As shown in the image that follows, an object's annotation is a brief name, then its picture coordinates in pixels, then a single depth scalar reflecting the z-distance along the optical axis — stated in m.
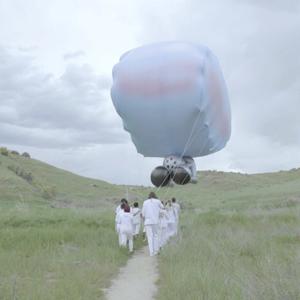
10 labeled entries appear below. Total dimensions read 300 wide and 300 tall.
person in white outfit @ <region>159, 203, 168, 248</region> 16.02
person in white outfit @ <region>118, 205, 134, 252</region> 15.45
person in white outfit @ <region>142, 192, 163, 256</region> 14.83
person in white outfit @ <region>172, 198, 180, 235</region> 17.61
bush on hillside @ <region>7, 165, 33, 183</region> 53.22
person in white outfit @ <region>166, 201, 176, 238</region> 16.98
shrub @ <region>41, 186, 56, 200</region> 45.56
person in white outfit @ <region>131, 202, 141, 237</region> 17.70
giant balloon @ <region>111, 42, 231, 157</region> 11.87
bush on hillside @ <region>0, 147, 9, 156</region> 64.09
